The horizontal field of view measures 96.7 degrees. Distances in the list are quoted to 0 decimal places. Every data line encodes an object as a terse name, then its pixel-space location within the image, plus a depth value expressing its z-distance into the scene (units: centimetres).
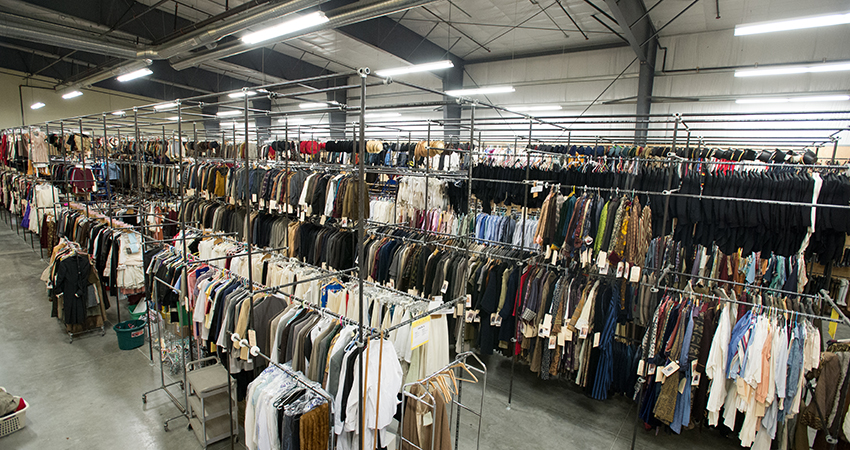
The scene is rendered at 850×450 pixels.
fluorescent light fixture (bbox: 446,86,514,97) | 840
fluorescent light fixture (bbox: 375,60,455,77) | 758
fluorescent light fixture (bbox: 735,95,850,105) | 770
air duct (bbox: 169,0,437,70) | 571
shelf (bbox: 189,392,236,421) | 339
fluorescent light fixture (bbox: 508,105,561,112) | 1044
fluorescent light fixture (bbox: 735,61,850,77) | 592
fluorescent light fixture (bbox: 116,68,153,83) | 849
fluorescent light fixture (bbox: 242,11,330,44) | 543
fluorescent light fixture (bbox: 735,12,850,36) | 447
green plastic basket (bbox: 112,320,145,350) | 494
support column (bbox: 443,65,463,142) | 1230
